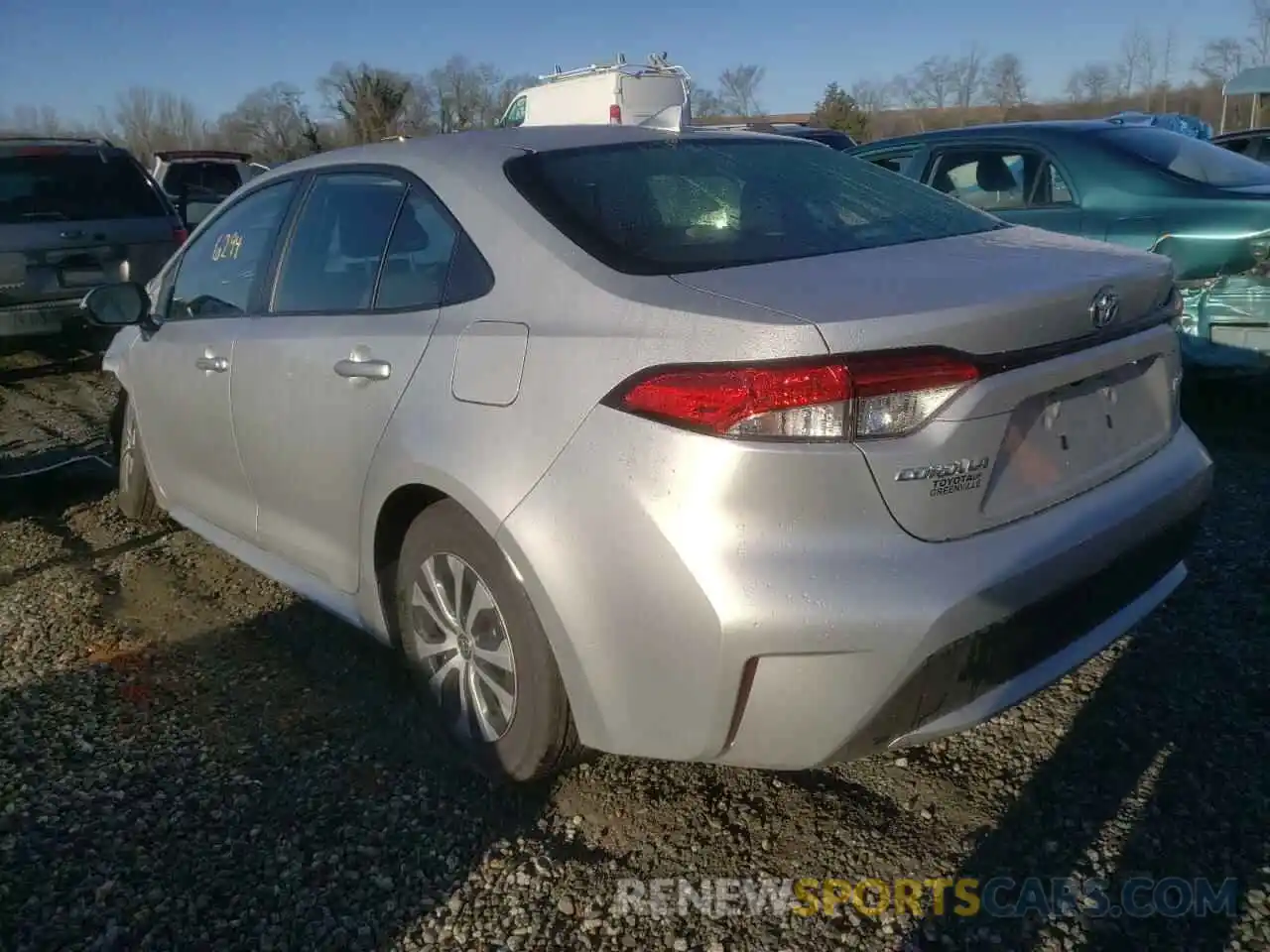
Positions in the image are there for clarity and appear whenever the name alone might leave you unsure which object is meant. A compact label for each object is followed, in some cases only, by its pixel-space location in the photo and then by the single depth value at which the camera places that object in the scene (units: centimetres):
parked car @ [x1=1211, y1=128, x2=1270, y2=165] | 1305
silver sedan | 206
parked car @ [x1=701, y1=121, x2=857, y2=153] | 1288
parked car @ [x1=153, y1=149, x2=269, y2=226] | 1673
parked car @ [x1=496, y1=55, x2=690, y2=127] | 1436
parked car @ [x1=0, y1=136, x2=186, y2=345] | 815
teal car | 493
